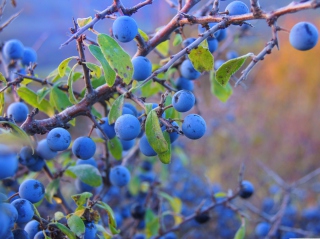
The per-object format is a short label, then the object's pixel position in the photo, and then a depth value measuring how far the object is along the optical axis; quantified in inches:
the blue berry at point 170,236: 17.5
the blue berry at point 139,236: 17.2
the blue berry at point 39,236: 10.4
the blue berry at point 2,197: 9.3
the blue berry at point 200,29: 12.5
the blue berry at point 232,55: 16.3
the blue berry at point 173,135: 11.1
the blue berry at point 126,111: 11.6
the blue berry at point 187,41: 12.7
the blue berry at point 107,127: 11.9
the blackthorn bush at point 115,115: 10.1
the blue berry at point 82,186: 14.5
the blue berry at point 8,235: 9.0
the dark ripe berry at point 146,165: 21.2
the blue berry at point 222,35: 13.2
